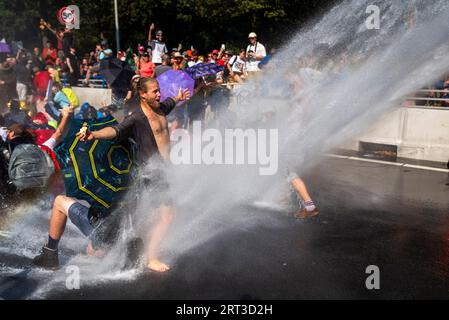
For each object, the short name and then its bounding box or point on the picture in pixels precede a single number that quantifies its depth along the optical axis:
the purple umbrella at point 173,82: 8.62
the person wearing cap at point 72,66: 18.42
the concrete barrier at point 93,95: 16.94
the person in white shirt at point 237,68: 13.07
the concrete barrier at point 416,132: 9.87
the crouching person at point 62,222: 4.66
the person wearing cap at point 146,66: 13.45
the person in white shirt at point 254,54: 12.84
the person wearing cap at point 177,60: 12.72
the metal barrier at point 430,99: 10.05
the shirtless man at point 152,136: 4.78
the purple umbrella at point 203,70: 10.17
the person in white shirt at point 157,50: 15.91
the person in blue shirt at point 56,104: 11.09
